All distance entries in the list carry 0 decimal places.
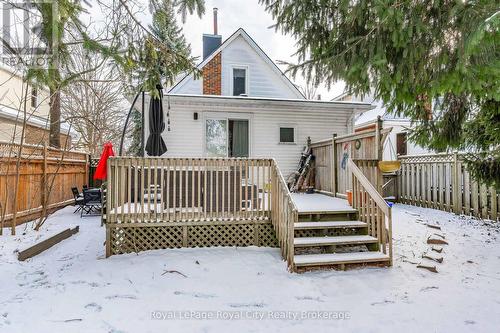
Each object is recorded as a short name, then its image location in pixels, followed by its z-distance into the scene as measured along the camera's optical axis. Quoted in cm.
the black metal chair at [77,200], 900
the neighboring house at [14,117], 1221
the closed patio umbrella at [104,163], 655
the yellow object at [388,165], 586
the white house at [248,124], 945
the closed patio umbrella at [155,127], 673
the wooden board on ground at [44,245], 503
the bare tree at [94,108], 1667
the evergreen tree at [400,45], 305
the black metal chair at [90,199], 885
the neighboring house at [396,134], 1652
